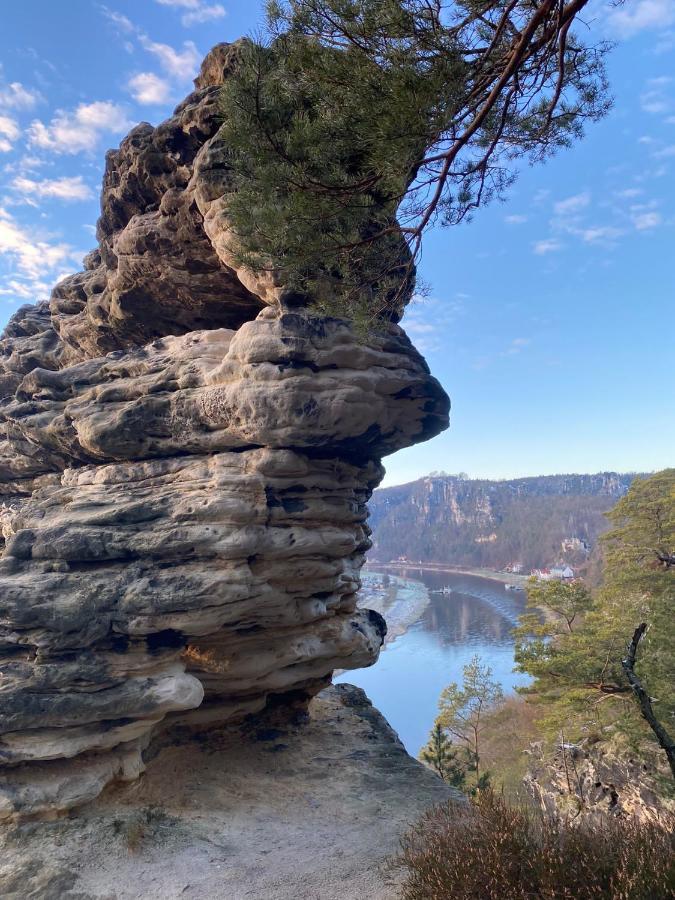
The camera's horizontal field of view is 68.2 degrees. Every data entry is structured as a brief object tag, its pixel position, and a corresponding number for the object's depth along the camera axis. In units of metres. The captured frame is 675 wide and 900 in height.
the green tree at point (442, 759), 20.11
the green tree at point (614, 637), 12.93
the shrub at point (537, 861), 4.57
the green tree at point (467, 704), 24.73
